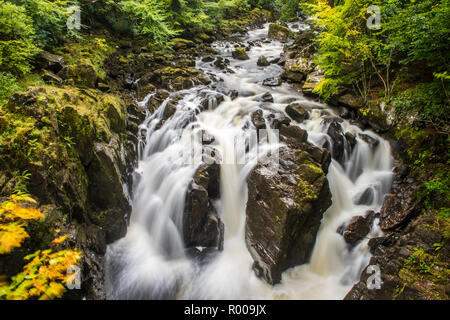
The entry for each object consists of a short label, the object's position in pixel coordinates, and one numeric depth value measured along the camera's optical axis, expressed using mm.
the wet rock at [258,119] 7270
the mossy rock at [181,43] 14135
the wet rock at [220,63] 13200
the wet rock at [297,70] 10945
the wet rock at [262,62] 14047
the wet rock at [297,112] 8016
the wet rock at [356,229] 5508
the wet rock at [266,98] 9375
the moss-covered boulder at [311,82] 9573
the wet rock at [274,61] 14531
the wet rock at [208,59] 13755
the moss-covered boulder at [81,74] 6457
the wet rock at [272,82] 11070
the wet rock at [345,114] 8055
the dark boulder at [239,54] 15348
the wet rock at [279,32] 20984
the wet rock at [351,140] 7121
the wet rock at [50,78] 5953
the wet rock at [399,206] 5254
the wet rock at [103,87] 7473
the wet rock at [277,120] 6976
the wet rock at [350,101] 7875
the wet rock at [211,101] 8794
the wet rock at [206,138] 6988
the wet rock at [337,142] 7004
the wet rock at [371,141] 7109
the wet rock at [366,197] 6238
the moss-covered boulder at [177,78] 9898
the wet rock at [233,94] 9706
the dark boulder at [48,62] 6379
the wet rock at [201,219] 5598
